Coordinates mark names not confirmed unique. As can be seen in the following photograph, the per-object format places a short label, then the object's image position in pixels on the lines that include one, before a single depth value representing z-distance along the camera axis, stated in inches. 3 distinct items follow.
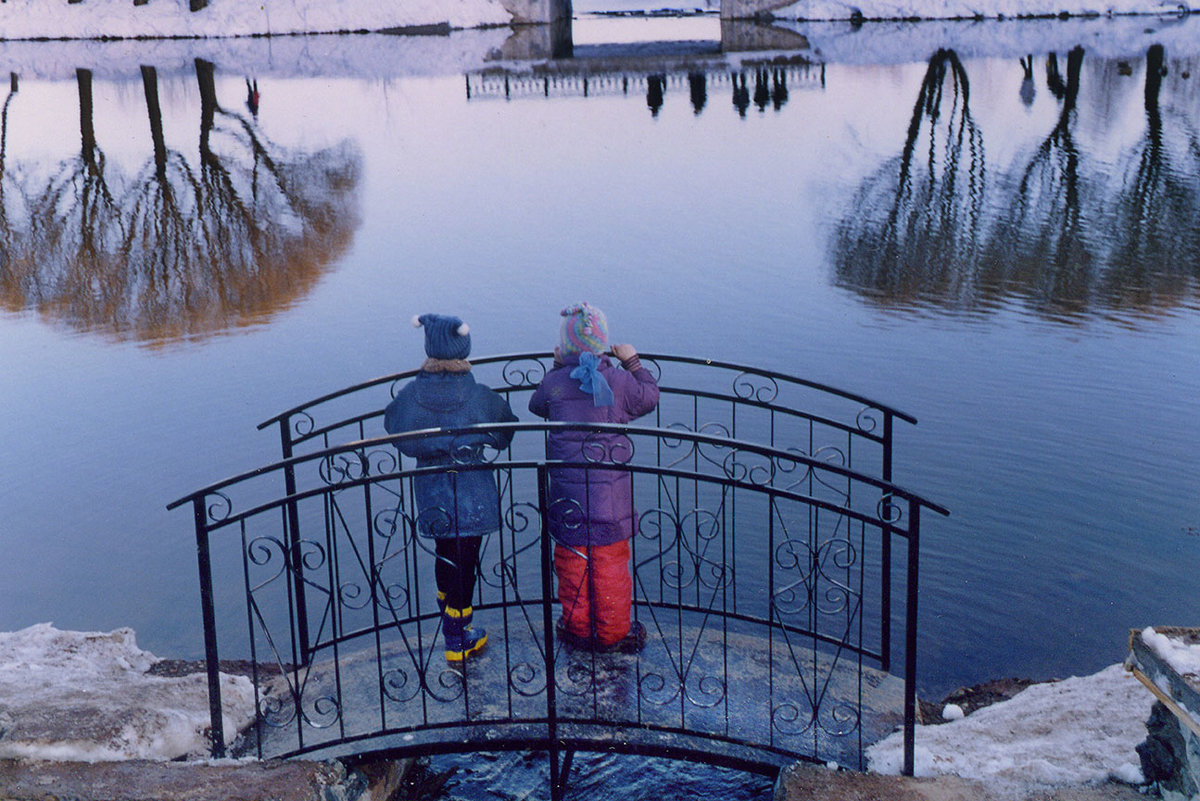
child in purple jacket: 197.6
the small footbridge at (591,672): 182.1
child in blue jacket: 195.3
